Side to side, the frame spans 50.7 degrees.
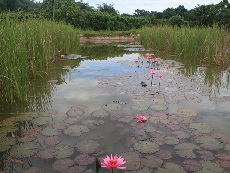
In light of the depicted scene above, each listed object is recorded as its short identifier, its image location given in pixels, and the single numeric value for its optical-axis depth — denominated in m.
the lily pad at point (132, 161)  2.22
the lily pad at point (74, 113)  3.47
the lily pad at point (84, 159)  2.28
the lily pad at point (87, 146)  2.50
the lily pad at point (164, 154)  2.39
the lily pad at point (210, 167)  2.17
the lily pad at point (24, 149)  2.41
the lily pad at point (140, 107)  3.71
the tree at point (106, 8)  37.34
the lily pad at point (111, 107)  3.71
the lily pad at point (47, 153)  2.39
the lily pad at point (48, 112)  3.47
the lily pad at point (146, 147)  2.50
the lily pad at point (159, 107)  3.72
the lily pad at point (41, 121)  3.19
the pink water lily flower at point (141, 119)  3.15
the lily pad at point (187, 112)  3.50
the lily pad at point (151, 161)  2.26
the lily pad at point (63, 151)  2.40
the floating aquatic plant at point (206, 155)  2.39
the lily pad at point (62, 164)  2.18
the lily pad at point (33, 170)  2.13
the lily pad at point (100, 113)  3.47
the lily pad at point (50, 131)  2.87
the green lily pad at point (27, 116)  3.31
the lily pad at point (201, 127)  3.02
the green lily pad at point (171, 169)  2.16
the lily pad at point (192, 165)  2.21
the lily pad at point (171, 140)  2.68
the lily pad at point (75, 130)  2.90
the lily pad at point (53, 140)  2.66
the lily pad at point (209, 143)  2.61
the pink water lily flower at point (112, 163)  1.67
